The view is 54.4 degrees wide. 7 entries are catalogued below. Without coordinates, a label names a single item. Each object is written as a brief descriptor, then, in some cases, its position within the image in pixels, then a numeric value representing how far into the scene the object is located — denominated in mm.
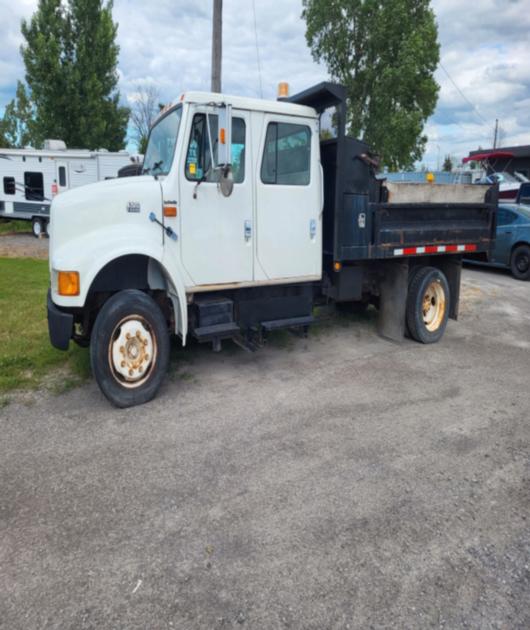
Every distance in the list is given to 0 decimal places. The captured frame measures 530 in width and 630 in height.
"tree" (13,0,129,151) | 21406
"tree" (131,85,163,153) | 33750
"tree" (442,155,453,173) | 48406
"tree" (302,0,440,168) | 22938
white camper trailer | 19203
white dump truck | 4645
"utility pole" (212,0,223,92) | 11469
